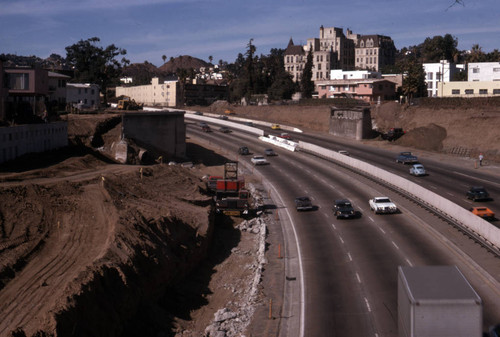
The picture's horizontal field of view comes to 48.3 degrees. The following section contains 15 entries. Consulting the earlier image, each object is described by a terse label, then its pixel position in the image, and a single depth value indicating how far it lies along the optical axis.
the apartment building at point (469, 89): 105.06
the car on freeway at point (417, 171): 63.25
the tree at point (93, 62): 153.43
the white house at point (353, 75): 147.00
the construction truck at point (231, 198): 47.97
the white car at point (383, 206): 46.41
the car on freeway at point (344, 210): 45.56
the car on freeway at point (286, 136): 96.88
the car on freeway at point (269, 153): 82.62
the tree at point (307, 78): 146.00
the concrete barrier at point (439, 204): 36.50
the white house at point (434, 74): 141.75
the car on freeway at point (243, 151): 84.94
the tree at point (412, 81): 109.00
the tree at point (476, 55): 146.00
